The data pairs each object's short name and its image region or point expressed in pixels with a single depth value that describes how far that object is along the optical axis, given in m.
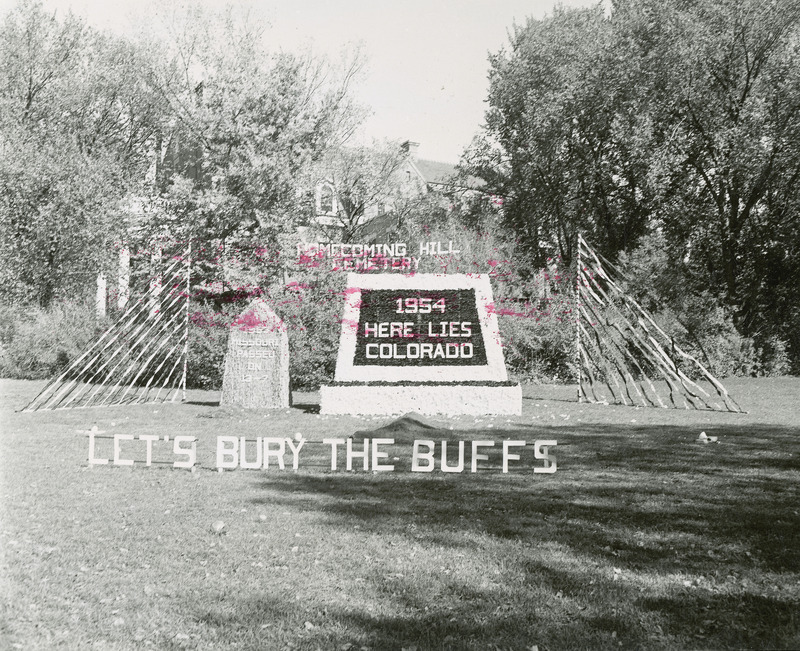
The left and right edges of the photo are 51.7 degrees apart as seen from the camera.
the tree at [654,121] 23.05
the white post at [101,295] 25.73
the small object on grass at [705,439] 10.48
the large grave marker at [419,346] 14.57
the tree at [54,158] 25.23
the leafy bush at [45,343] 23.23
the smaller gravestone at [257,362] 15.12
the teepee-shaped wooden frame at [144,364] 15.83
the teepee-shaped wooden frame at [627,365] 15.70
